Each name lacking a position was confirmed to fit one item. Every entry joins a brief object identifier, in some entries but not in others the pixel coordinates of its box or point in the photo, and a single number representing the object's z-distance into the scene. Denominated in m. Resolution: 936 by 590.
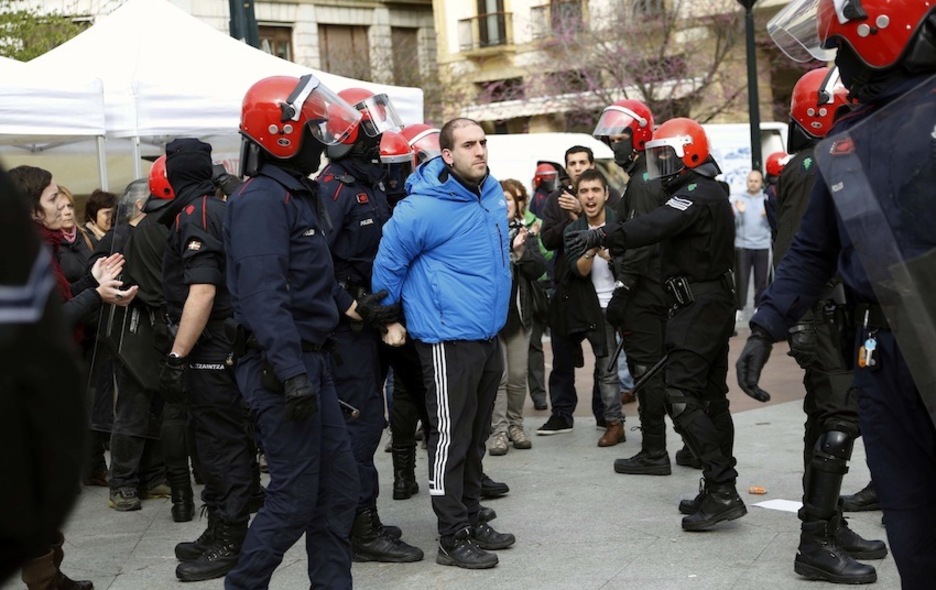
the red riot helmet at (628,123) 7.27
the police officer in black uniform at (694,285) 5.86
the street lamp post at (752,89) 12.17
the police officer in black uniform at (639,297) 7.25
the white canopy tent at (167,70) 8.62
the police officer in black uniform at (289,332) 4.27
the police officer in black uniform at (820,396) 4.90
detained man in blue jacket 5.54
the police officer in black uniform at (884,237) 3.07
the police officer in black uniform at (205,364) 5.52
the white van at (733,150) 18.06
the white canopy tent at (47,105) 7.89
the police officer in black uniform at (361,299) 5.58
